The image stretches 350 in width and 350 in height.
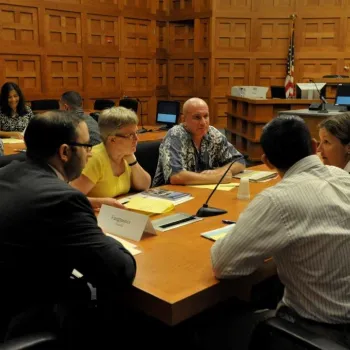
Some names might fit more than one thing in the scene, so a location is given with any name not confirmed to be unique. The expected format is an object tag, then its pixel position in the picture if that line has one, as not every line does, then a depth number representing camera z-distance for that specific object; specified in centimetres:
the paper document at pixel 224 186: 285
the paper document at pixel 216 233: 197
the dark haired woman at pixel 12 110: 595
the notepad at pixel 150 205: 233
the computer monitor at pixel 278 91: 786
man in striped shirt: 144
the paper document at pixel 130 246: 181
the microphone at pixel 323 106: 624
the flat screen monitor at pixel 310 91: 725
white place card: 193
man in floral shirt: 304
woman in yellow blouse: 254
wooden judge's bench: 732
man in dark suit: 145
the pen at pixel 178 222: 213
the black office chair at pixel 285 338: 127
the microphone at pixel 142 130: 614
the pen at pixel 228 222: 218
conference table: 145
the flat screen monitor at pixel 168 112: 712
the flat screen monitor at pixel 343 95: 636
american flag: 945
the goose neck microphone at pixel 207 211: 229
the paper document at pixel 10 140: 501
